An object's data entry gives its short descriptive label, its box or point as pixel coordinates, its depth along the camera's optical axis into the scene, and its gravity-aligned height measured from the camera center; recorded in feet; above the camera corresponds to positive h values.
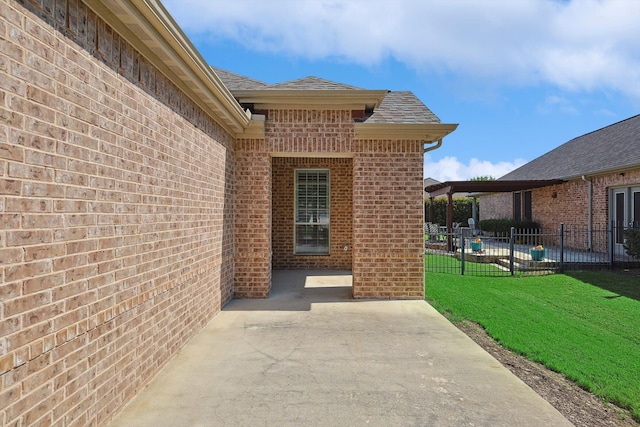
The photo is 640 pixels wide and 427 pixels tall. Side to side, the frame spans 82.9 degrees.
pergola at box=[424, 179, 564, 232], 51.51 +4.93
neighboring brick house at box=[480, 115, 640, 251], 41.60 +4.55
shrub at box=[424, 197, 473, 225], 85.66 +2.17
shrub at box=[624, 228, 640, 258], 34.14 -2.10
